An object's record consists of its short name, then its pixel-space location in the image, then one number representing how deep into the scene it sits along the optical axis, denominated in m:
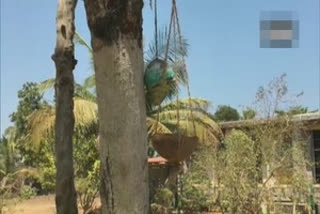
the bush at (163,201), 16.21
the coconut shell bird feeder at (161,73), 3.21
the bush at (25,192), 11.63
